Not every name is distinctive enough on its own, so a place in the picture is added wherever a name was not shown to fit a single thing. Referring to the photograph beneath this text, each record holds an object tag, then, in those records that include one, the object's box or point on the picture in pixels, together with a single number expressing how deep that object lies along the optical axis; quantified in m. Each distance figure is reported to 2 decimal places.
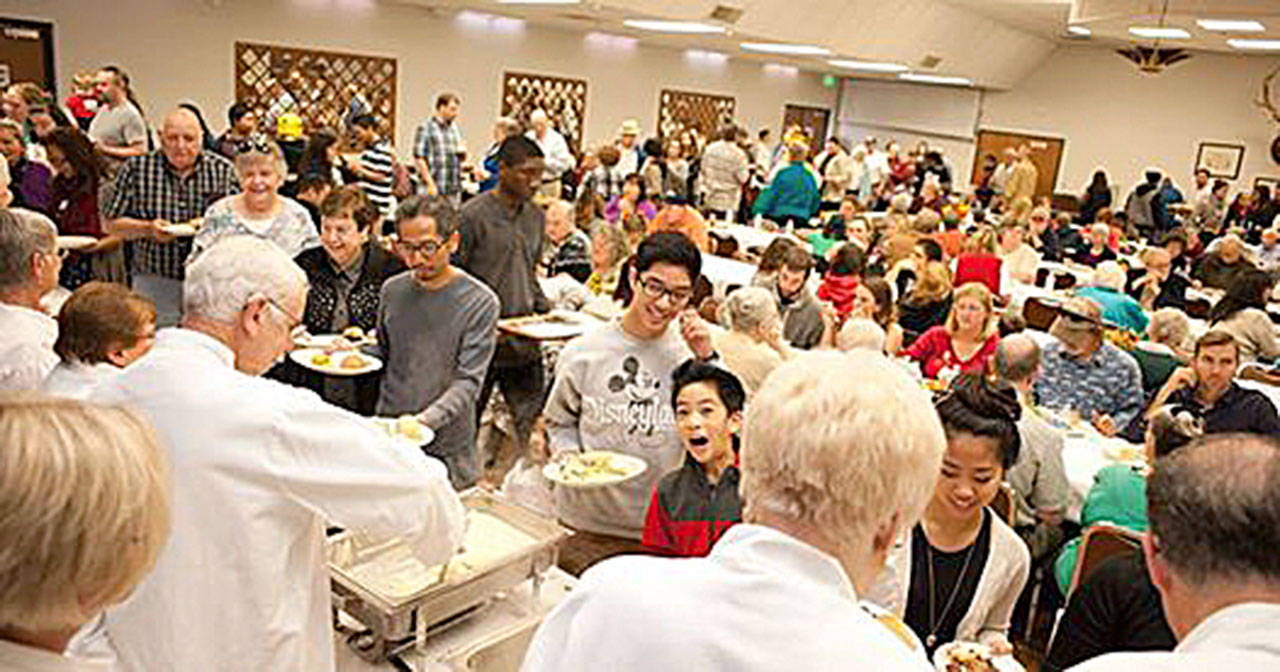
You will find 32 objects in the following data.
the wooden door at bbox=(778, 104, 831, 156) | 19.81
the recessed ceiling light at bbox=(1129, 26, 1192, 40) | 9.88
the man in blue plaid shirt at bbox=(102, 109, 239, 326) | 4.51
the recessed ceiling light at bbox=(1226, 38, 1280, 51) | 11.28
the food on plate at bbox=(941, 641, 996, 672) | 2.08
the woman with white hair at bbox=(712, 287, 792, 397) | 4.05
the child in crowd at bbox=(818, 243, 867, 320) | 5.87
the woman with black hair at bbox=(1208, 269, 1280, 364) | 5.91
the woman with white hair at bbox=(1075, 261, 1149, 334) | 6.10
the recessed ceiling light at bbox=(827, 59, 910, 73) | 15.29
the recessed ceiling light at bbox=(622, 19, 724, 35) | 11.20
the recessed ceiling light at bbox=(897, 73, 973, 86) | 17.48
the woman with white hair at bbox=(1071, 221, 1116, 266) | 9.80
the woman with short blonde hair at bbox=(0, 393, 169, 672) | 0.94
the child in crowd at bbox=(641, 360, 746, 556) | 2.41
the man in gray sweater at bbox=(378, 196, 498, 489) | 3.16
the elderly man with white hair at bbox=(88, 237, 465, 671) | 1.60
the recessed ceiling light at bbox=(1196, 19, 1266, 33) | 8.42
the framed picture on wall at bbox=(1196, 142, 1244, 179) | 16.16
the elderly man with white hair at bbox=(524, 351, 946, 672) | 1.11
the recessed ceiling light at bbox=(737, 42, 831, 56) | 13.34
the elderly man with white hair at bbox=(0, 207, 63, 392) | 2.67
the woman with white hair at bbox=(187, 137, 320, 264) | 4.23
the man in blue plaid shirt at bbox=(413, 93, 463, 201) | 9.09
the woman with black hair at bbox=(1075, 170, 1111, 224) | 13.92
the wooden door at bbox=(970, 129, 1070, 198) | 18.44
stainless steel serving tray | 1.93
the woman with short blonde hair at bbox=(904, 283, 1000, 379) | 4.91
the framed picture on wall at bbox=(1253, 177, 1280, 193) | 15.64
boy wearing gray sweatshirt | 2.86
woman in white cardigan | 2.32
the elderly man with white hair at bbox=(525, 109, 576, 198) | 9.92
